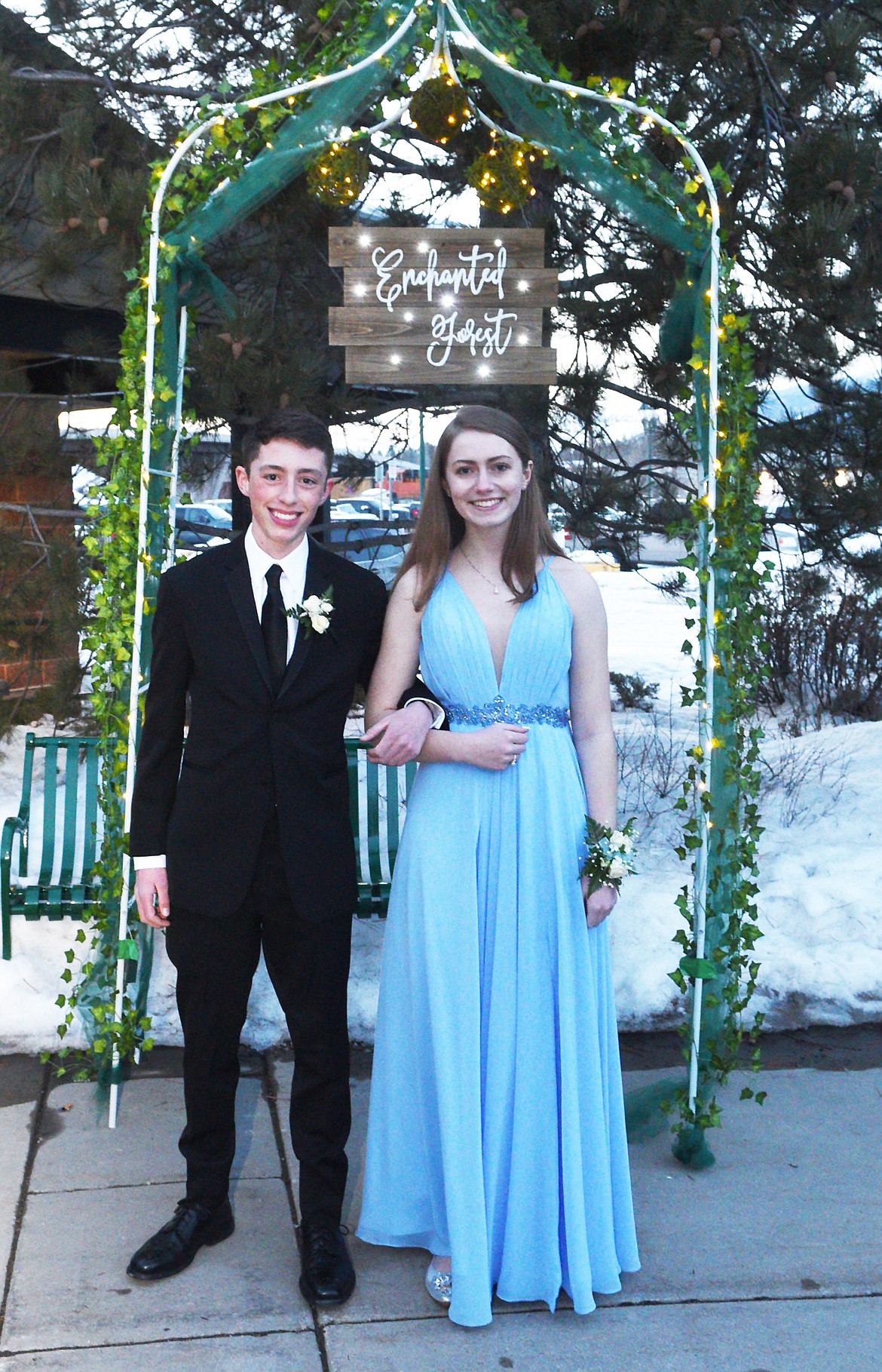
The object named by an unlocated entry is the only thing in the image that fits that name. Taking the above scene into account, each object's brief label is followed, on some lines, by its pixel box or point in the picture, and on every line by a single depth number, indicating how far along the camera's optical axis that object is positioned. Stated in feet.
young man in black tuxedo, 9.55
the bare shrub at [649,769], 21.97
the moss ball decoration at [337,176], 13.53
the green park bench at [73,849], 14.70
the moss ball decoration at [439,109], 14.97
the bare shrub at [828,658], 30.53
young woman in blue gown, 9.57
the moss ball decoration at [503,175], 14.15
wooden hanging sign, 13.23
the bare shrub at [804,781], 21.65
